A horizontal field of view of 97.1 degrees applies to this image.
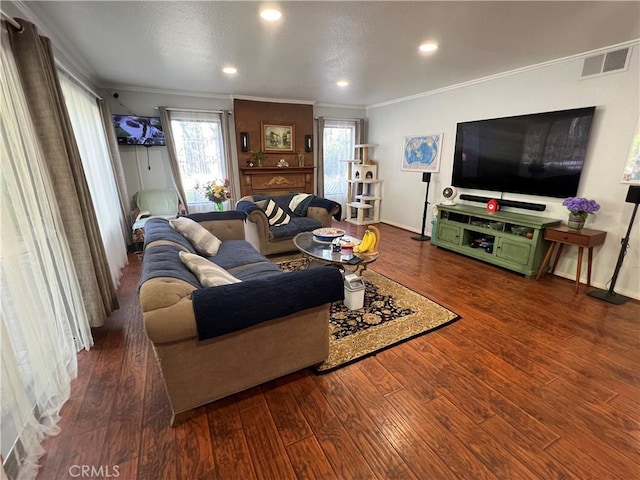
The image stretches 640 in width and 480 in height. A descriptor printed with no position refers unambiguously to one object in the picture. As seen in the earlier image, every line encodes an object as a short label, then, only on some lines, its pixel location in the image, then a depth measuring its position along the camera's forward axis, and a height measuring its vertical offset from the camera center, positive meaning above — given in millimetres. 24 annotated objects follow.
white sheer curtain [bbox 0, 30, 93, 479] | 1328 -731
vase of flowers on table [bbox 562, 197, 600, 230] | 2941 -496
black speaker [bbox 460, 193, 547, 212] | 3514 -547
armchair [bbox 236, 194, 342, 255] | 3842 -808
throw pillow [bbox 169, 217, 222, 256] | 2741 -681
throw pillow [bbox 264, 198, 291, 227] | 3981 -724
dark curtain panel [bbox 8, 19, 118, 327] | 1812 -6
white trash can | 2598 -1153
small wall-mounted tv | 4492 +527
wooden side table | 2877 -793
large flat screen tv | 3143 +103
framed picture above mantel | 5504 +486
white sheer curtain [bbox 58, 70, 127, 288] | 2826 -17
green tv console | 3316 -958
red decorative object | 3845 -594
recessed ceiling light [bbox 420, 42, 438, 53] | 2753 +1101
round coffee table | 2596 -862
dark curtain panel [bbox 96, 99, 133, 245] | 4199 +24
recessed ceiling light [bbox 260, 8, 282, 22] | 2106 +1098
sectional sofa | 1359 -811
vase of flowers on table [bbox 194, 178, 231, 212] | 4328 -463
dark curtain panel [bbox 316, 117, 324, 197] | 5969 +149
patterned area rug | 2119 -1348
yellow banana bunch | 2707 -765
